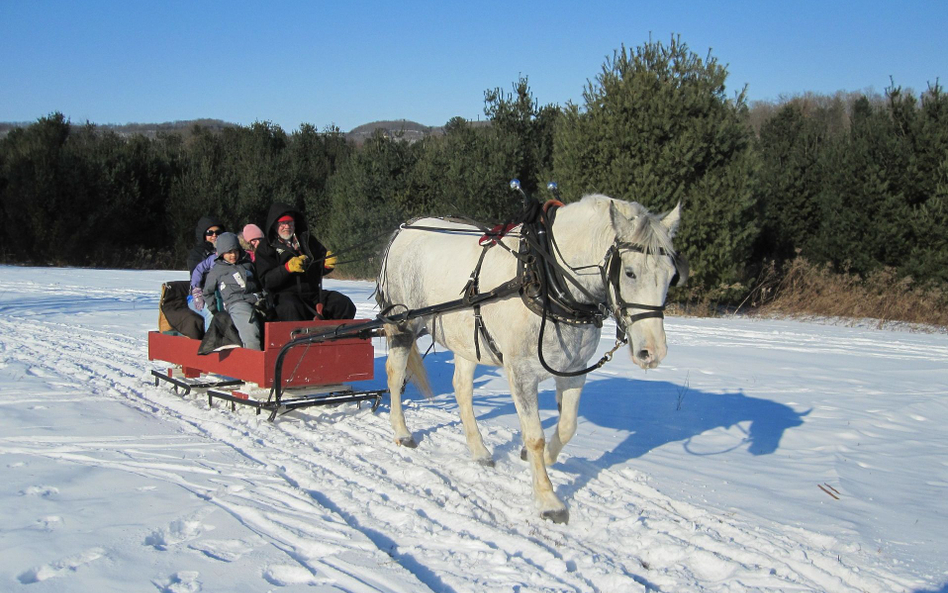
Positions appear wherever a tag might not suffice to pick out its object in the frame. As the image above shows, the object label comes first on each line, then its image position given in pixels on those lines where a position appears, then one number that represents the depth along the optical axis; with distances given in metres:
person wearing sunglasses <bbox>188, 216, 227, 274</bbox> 8.49
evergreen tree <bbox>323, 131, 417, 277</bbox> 26.61
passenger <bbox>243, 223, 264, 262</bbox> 7.63
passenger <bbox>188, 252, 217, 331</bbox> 7.68
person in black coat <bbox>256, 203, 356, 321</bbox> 7.34
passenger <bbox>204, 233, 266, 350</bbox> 6.92
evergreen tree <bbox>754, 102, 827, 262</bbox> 20.67
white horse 4.03
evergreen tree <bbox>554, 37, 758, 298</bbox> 16.27
